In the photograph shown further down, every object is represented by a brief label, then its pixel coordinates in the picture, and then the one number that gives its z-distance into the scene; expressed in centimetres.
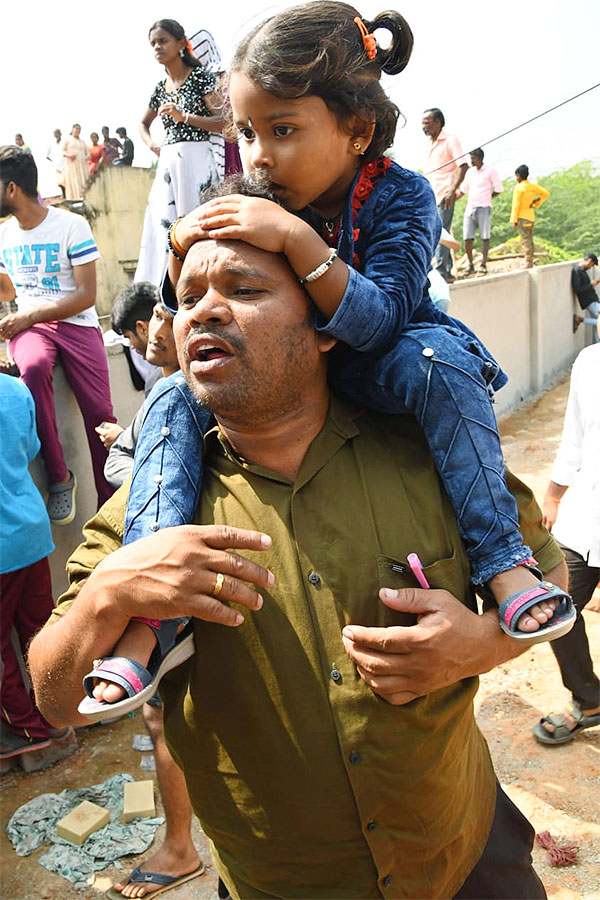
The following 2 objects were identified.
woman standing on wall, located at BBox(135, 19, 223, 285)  479
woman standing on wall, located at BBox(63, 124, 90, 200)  1574
